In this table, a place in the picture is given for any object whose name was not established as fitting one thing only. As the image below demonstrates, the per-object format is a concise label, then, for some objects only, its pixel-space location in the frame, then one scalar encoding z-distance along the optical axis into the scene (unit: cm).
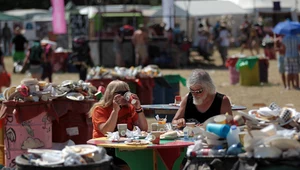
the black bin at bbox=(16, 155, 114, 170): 722
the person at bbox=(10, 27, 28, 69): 3853
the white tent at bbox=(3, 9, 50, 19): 6631
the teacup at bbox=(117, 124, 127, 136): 988
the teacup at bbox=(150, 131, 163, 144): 939
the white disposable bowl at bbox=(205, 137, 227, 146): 780
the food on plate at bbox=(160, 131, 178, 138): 978
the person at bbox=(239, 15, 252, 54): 4725
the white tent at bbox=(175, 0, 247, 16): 4930
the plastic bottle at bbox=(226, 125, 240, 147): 770
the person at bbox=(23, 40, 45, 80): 2523
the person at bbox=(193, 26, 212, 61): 4349
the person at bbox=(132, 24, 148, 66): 3806
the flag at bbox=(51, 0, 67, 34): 3676
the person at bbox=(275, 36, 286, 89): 2559
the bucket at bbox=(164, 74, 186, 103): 2145
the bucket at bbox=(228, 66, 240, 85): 3005
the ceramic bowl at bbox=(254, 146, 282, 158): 724
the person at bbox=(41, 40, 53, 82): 2606
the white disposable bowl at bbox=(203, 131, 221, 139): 782
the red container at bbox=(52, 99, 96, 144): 1288
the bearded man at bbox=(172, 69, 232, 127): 1056
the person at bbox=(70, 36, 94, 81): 2729
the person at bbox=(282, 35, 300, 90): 2542
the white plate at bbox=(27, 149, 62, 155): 756
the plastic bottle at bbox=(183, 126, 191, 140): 973
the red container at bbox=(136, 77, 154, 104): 2086
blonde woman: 1055
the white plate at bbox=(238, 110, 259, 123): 822
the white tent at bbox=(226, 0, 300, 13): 5791
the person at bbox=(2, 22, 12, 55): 5595
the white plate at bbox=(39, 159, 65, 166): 727
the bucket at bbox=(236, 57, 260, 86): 2875
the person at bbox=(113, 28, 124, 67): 3927
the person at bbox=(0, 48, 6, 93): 2972
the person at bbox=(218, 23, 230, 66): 4212
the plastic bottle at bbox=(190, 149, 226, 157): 770
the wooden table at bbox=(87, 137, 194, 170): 975
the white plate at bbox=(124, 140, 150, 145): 939
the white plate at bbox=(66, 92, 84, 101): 1269
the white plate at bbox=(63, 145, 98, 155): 752
